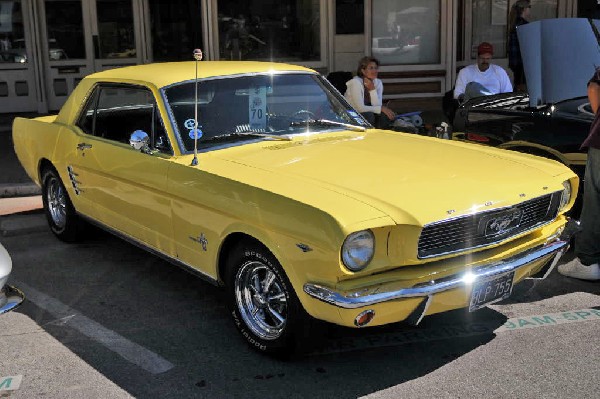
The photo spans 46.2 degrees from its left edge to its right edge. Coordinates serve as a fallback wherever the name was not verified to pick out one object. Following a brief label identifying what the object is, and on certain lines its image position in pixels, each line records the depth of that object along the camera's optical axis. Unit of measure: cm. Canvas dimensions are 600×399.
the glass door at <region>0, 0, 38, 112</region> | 1226
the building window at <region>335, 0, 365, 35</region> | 1259
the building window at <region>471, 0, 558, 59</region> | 1330
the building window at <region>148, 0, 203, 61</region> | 1250
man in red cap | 841
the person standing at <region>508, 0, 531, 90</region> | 884
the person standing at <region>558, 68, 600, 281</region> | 504
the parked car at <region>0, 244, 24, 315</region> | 393
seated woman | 783
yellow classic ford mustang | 342
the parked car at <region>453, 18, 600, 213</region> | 566
